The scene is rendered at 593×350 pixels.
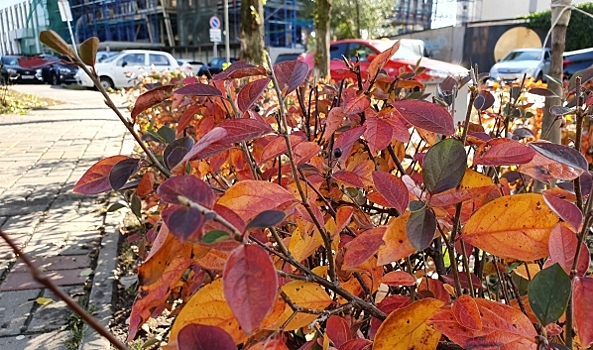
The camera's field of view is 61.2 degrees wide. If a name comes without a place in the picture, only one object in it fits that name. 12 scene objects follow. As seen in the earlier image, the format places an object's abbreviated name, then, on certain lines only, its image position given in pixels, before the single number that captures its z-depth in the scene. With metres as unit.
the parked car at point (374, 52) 9.17
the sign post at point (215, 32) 12.99
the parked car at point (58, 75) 19.23
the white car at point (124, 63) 17.45
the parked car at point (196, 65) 20.55
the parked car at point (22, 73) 19.31
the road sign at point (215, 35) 13.02
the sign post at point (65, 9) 8.65
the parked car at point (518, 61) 14.04
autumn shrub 0.46
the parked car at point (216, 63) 19.98
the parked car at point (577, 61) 9.17
